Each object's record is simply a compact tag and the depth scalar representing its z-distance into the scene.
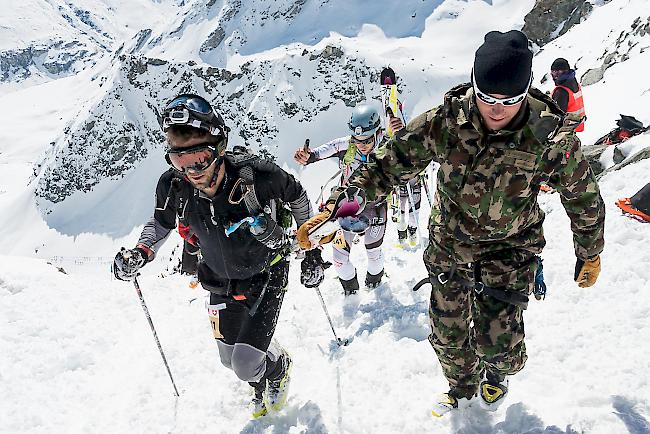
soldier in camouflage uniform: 3.30
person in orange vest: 10.82
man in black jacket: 4.45
